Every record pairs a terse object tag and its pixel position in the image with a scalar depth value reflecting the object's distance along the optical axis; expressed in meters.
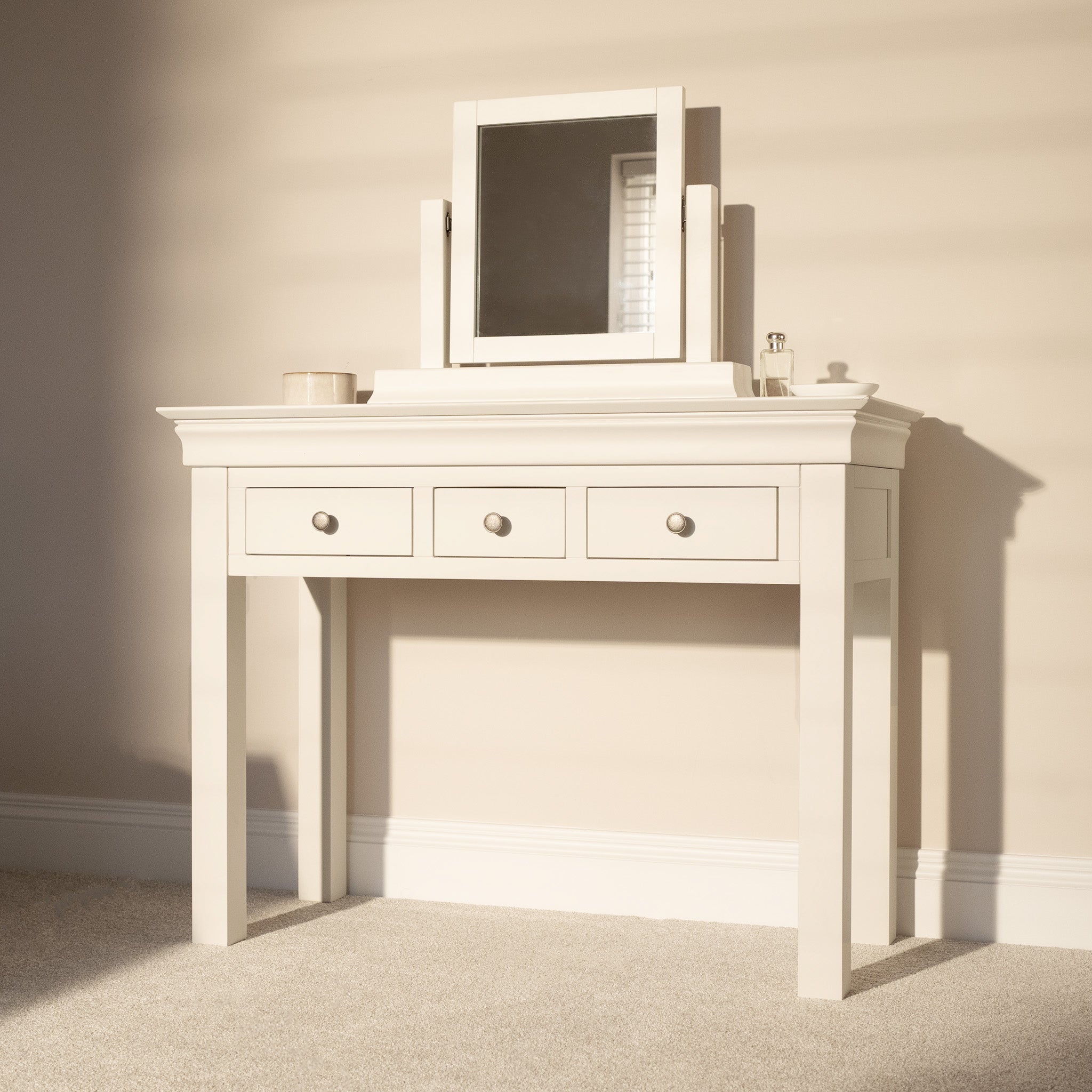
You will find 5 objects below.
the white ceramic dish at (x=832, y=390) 1.88
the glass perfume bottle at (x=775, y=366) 2.11
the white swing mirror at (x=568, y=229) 2.23
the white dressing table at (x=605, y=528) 1.83
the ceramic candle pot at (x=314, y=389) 2.24
